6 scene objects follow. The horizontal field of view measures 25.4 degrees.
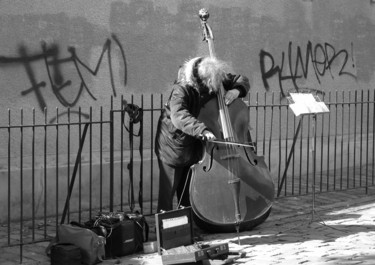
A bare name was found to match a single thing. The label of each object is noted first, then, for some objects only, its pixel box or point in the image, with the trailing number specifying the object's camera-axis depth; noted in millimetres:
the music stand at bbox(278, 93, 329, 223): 8211
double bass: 7516
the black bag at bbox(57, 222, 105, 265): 6770
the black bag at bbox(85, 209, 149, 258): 7051
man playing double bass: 7508
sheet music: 8211
